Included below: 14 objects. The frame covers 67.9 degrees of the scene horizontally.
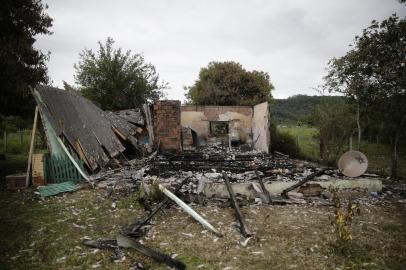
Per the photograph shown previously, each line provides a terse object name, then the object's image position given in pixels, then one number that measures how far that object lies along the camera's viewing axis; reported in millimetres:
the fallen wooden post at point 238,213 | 4781
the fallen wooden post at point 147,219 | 4781
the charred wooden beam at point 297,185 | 6879
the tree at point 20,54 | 7941
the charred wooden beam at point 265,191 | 6637
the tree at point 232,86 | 25812
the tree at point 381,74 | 10297
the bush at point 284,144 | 15906
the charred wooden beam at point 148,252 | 3801
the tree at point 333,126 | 13367
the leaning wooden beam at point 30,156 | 7830
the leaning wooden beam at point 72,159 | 8121
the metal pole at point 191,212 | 4970
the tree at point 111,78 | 19672
